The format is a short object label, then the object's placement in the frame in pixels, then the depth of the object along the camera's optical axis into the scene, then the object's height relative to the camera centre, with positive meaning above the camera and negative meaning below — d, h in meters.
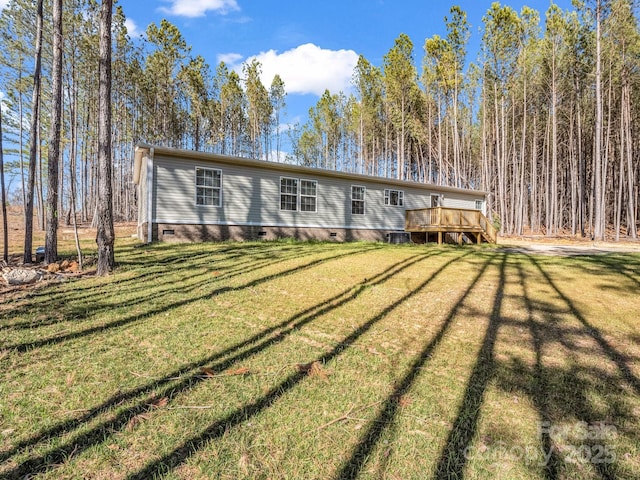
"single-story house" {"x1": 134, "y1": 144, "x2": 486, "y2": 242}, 10.56 +1.50
